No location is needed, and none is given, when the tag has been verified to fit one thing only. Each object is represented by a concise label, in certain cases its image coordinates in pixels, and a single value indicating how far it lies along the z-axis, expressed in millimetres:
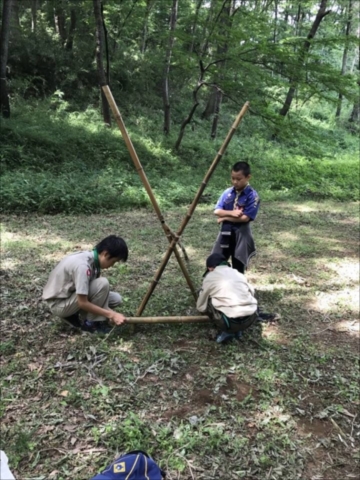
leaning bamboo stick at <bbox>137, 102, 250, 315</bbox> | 3448
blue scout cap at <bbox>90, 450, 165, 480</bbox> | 2178
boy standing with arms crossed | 4113
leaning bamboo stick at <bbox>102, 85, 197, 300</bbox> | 3281
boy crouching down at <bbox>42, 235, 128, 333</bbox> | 3404
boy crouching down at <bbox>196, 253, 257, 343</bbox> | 3605
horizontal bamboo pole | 3711
